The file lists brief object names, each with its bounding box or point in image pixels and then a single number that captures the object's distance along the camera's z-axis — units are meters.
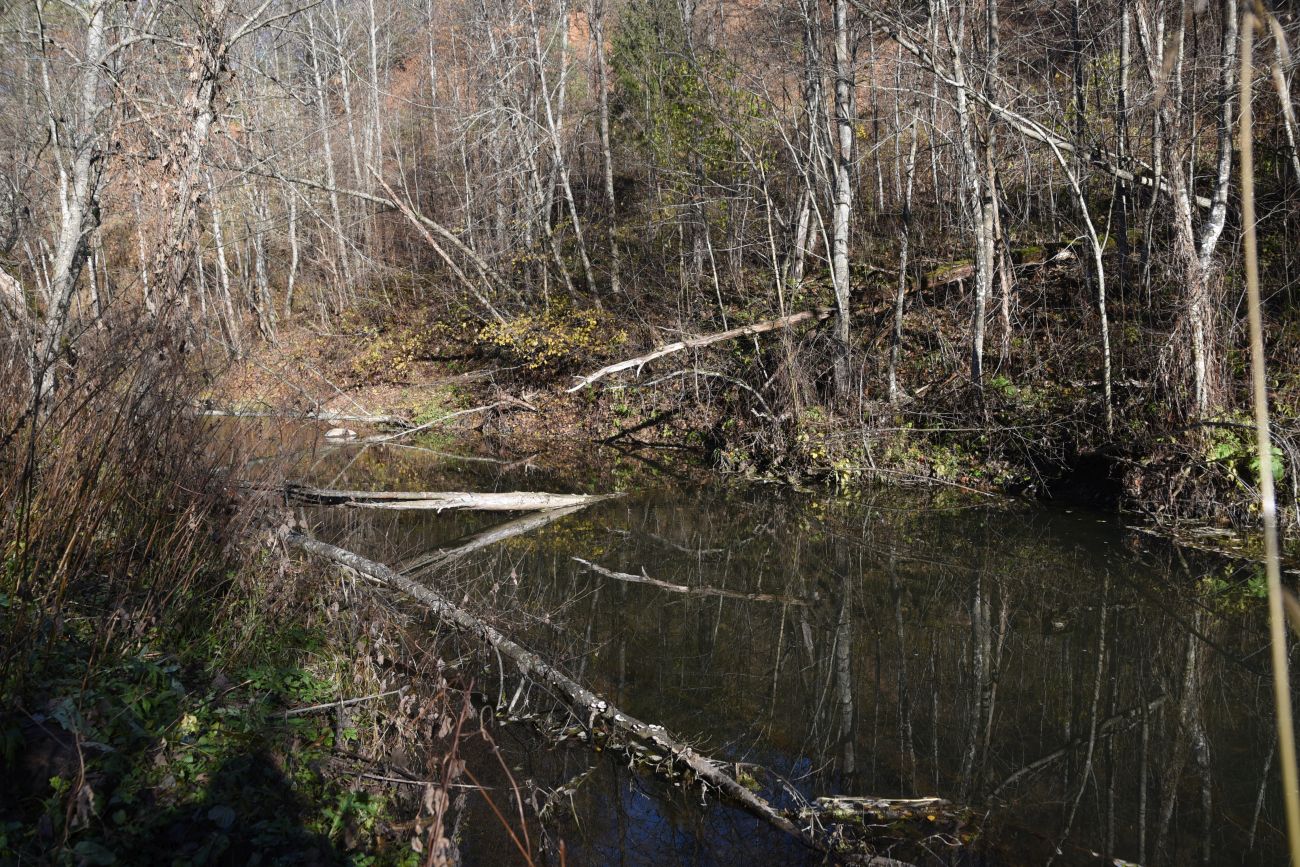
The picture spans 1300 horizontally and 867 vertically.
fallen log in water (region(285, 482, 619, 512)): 9.46
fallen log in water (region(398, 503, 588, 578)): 8.05
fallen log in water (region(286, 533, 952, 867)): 4.40
